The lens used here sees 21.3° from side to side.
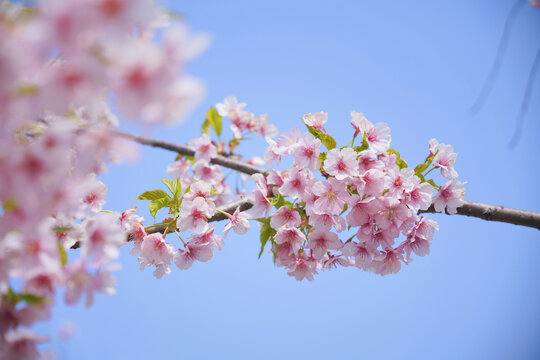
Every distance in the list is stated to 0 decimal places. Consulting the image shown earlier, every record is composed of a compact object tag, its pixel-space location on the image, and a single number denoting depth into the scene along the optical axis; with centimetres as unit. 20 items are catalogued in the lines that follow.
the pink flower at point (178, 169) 174
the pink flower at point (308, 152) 146
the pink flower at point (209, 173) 169
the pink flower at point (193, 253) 148
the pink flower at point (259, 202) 148
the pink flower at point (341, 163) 144
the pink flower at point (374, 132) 147
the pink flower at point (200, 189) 150
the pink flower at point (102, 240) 134
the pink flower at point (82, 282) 133
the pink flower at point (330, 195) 144
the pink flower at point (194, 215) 146
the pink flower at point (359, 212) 145
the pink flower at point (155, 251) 147
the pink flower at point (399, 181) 144
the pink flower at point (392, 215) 144
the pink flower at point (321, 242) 146
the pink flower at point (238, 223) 148
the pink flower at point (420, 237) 147
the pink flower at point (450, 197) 147
